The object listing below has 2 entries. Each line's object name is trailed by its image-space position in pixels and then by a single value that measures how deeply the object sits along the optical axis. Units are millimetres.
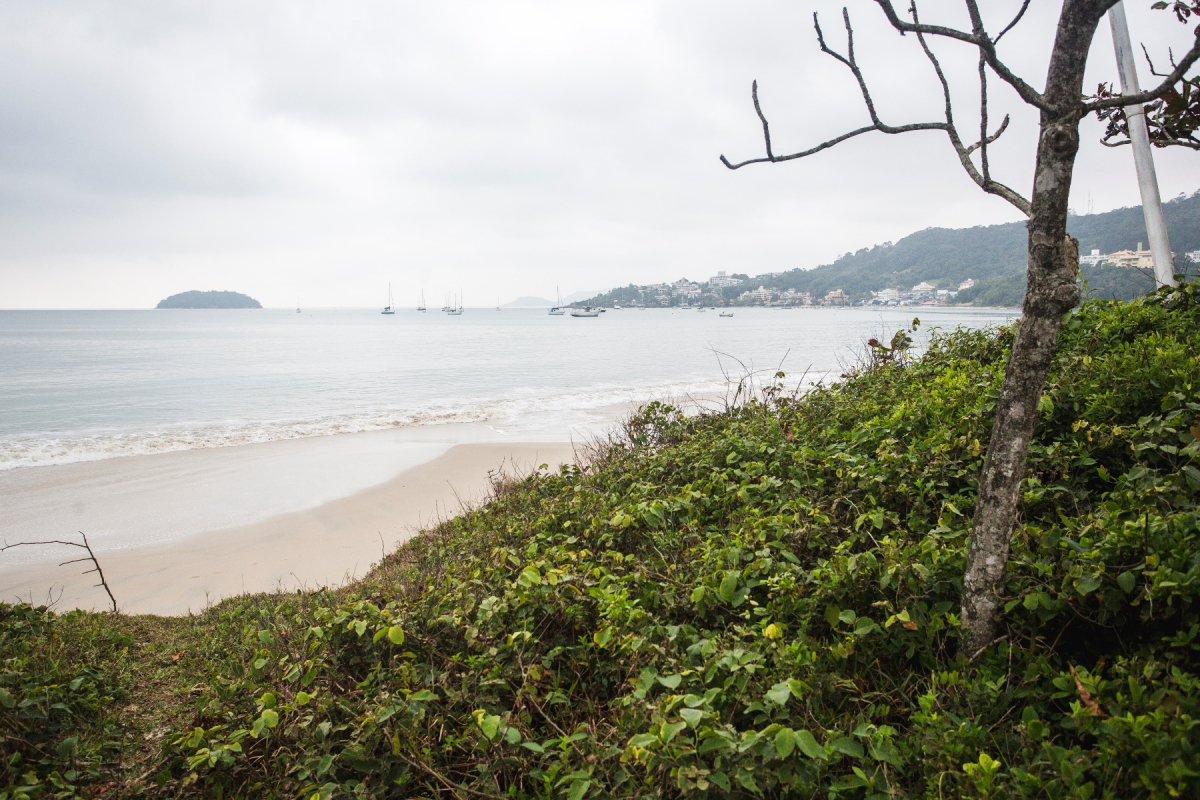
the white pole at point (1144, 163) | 7066
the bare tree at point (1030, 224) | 2117
